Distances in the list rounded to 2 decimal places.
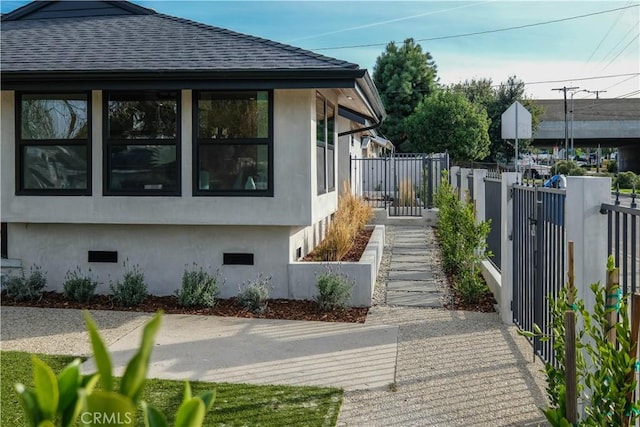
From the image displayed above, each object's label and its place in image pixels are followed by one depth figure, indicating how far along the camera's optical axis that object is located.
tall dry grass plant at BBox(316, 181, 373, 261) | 9.12
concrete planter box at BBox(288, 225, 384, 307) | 7.95
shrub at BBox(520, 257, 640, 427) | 2.63
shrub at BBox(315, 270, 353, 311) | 7.56
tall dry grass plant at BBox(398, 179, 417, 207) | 18.14
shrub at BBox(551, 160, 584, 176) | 35.75
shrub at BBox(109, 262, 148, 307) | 7.96
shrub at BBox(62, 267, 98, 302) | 8.09
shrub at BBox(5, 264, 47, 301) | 8.19
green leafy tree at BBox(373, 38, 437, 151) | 42.28
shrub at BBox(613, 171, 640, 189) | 33.62
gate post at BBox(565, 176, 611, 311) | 3.85
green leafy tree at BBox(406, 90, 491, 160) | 29.38
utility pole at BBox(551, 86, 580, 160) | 50.78
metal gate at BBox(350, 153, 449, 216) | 18.05
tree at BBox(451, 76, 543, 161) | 41.12
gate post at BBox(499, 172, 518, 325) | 6.95
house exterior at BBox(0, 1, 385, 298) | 8.11
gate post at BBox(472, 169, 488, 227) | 9.60
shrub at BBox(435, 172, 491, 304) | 7.98
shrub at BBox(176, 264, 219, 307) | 7.80
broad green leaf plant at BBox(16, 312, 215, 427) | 1.27
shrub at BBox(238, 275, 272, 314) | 7.70
